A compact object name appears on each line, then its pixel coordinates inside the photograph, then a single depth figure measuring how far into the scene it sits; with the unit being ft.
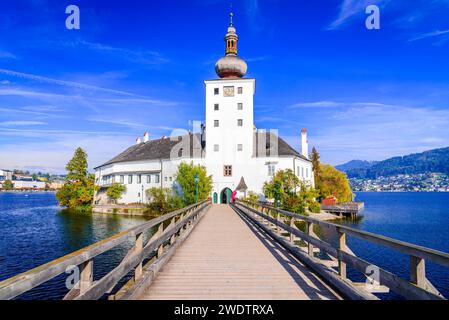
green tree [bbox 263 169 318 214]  132.57
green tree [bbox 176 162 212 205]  134.00
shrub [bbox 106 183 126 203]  175.01
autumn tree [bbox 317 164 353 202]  228.02
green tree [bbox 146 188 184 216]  144.56
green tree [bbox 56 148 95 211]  187.21
